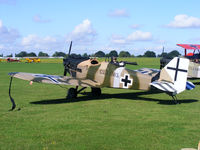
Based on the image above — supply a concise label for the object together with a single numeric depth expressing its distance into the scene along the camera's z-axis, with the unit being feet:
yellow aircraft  255.09
